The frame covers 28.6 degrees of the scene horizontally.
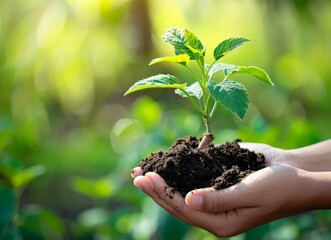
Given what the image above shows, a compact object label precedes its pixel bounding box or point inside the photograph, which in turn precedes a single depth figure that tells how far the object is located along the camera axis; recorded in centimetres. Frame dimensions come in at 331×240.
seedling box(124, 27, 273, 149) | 125
